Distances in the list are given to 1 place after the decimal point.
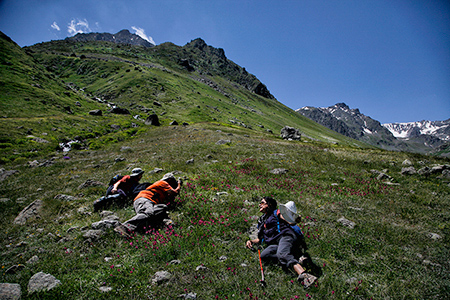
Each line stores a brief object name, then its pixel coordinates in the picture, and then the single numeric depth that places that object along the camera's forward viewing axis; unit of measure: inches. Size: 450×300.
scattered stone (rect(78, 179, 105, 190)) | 523.5
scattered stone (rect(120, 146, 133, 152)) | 1007.3
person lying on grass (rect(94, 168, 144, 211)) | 396.3
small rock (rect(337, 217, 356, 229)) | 319.5
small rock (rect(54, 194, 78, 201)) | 448.6
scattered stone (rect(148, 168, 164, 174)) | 584.7
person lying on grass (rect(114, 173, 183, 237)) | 301.9
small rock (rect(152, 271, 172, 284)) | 213.8
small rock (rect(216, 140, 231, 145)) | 1087.2
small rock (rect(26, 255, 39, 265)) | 244.6
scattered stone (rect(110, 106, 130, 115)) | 2251.5
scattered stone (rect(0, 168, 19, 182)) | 650.2
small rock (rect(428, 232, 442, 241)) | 285.3
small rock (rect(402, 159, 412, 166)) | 679.8
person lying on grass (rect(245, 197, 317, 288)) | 222.6
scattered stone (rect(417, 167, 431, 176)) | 562.6
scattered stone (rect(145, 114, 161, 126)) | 2034.9
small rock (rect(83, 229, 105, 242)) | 281.2
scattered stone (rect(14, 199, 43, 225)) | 365.6
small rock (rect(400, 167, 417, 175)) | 588.7
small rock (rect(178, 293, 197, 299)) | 195.0
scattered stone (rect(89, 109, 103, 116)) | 1931.6
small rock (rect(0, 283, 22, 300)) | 186.8
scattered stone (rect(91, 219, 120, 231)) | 300.8
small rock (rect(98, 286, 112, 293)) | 202.9
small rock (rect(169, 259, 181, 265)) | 241.9
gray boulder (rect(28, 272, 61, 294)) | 201.4
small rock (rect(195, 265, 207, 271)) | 230.3
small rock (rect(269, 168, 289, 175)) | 596.1
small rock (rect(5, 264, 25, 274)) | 230.3
